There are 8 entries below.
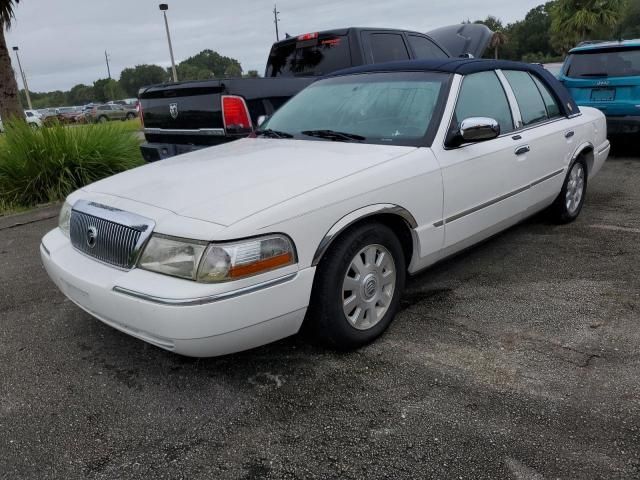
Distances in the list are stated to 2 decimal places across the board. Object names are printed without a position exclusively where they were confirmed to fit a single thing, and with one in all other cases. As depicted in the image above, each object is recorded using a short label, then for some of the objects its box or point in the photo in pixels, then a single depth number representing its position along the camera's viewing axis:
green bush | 7.43
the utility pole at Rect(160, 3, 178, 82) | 24.56
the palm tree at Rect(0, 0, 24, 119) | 8.69
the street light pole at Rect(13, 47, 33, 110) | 52.25
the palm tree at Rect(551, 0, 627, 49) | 30.00
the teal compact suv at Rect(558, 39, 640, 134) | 7.71
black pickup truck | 5.44
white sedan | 2.51
